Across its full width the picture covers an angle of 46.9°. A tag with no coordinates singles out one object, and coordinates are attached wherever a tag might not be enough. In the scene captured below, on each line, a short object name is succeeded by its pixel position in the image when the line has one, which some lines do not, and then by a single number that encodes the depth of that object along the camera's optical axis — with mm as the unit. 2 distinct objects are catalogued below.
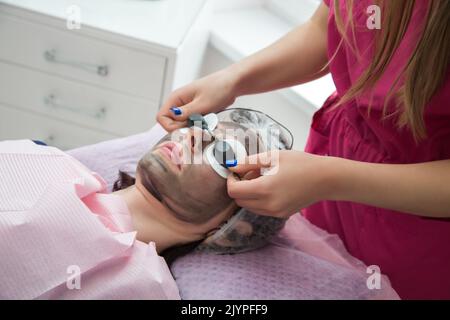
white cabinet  1435
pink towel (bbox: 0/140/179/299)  745
